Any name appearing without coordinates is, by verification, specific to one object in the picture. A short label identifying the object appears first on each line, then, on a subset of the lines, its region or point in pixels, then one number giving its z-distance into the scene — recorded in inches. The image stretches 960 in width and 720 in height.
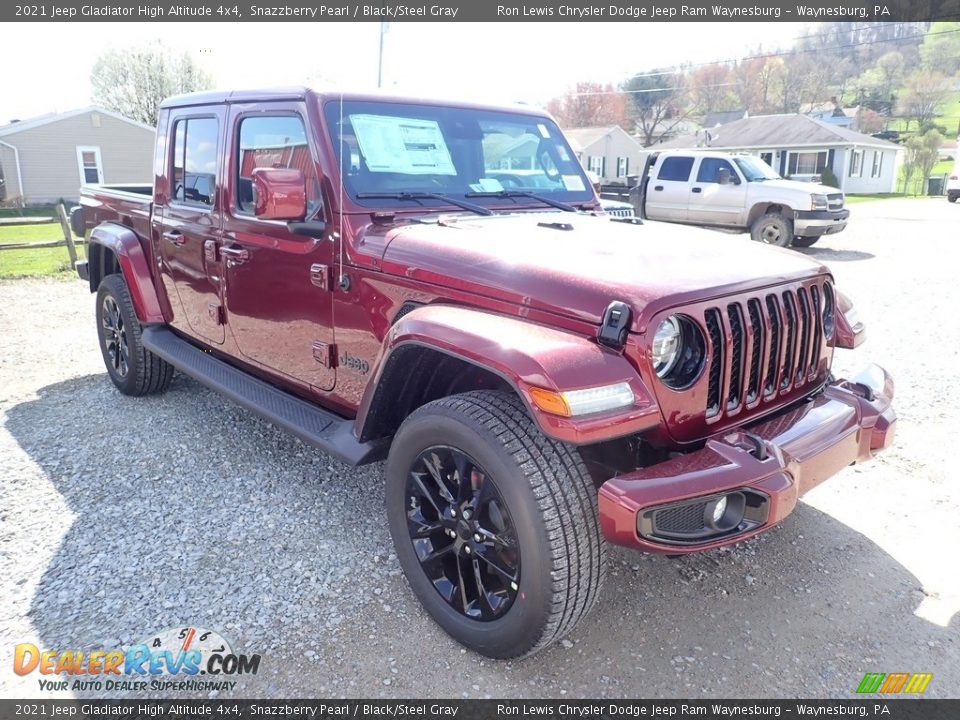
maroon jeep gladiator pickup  91.7
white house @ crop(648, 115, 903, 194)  1457.9
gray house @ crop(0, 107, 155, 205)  1175.6
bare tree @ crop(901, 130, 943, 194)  1569.9
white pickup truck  519.2
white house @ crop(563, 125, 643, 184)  1779.0
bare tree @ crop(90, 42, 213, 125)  1502.2
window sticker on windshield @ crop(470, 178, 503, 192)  144.6
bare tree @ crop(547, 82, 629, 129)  2172.7
